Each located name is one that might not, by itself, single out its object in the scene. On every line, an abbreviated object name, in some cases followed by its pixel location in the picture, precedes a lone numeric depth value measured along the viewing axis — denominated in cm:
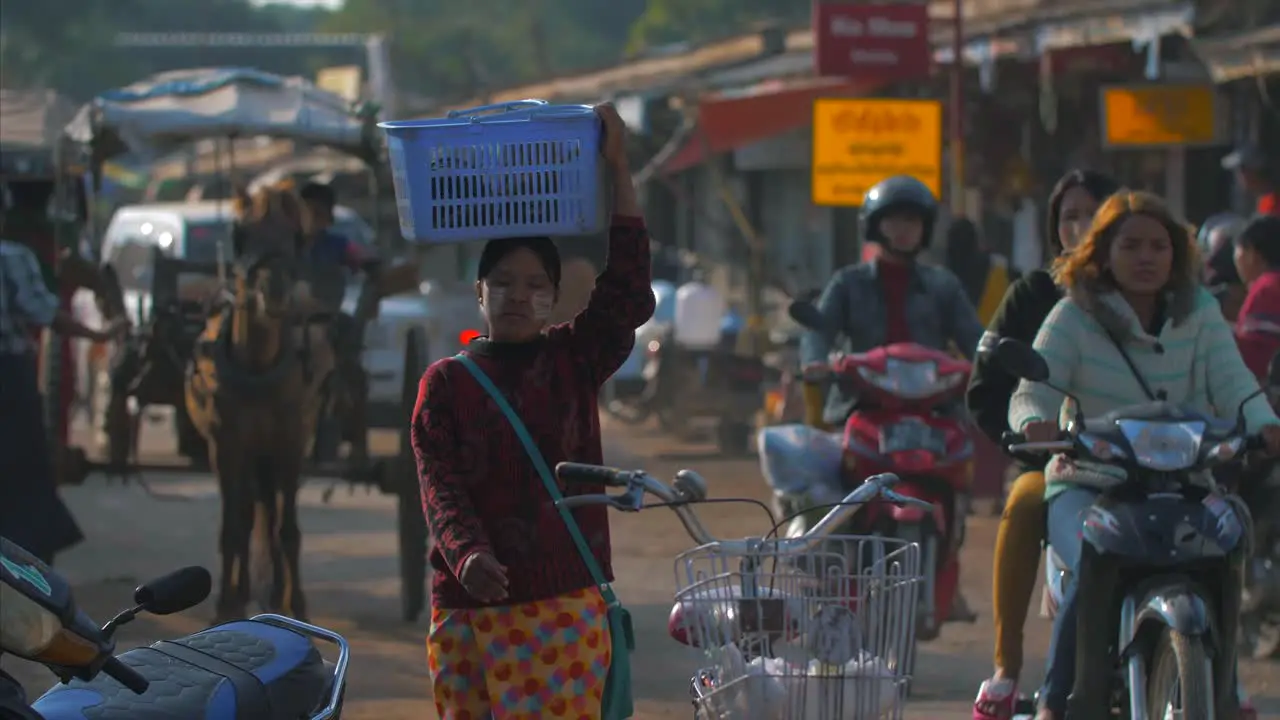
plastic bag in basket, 816
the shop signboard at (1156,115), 2975
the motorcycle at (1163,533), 1109
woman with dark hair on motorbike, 1301
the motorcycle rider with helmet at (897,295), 1672
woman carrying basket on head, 915
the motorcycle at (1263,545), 1702
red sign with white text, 3253
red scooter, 1563
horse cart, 1878
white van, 3512
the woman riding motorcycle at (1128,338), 1215
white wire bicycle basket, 816
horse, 1869
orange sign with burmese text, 3166
